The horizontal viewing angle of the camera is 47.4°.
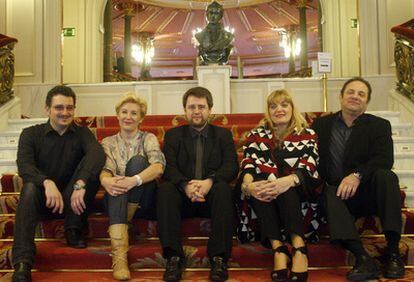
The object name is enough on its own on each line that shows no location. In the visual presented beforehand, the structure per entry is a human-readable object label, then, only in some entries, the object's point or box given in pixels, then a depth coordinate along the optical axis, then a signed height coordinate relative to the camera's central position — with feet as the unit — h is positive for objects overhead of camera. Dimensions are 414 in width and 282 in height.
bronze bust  18.71 +4.76
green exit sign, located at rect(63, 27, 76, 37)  26.66 +7.39
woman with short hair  7.63 -0.20
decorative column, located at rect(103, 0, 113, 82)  28.94 +7.38
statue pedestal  18.45 +3.02
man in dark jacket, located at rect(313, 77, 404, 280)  7.29 -0.30
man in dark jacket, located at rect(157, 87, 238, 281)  7.41 -0.39
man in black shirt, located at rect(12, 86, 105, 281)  7.48 -0.22
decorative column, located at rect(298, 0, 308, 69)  34.42 +9.45
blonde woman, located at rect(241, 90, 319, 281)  7.29 -0.29
